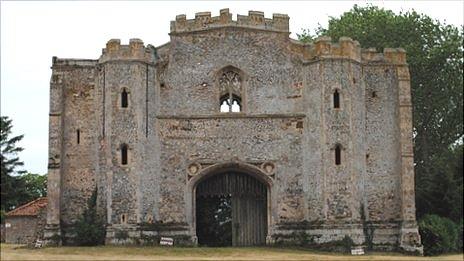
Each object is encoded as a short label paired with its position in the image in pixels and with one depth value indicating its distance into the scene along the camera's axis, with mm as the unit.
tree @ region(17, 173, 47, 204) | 71588
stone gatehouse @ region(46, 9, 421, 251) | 33188
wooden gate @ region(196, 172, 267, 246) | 34875
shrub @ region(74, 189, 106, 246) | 32656
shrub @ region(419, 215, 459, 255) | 33812
